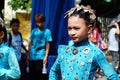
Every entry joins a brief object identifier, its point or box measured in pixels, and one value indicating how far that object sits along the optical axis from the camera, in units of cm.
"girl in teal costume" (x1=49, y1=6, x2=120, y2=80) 356
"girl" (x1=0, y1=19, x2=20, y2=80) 375
